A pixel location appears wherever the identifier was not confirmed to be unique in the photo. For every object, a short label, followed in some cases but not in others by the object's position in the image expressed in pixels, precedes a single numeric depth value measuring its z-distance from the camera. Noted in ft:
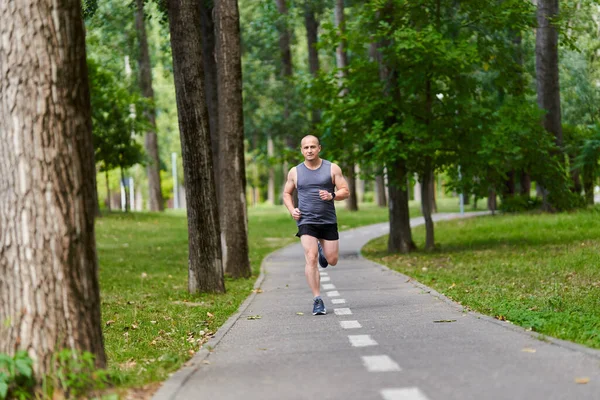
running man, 39.73
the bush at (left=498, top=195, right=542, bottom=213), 127.75
